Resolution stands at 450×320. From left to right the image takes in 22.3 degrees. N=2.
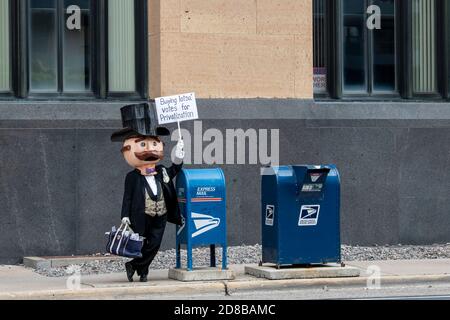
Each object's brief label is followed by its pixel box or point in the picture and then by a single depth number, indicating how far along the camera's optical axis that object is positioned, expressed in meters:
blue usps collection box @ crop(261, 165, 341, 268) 14.43
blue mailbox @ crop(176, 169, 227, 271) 14.23
